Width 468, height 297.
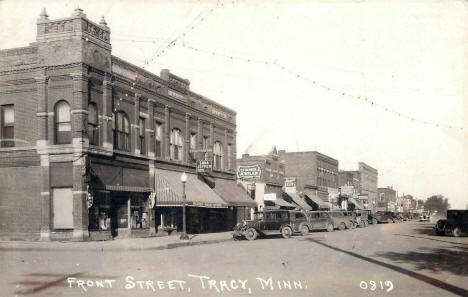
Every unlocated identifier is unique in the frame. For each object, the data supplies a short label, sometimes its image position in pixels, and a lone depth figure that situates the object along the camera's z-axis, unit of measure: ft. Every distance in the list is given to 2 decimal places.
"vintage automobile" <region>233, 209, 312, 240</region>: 97.81
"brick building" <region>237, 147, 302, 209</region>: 147.47
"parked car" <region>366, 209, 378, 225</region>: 198.87
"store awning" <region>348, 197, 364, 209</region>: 273.07
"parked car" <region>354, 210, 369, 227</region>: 162.09
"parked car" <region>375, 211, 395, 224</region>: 215.31
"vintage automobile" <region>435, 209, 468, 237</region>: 107.34
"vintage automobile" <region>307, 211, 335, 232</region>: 118.62
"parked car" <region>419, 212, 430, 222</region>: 278.13
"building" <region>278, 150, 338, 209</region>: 216.54
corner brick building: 81.15
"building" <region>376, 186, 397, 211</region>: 392.12
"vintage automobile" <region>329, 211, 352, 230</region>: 132.87
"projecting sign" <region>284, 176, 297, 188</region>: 181.37
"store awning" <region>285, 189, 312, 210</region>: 182.70
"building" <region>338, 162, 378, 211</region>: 289.94
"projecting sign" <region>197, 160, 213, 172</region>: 115.44
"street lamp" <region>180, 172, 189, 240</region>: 87.41
